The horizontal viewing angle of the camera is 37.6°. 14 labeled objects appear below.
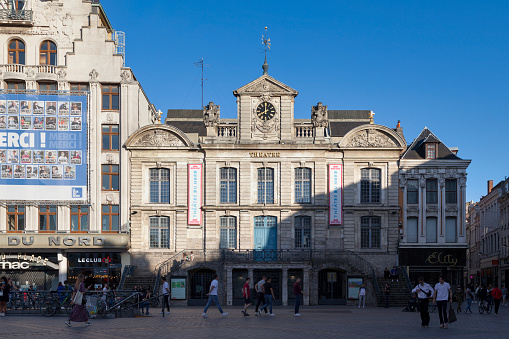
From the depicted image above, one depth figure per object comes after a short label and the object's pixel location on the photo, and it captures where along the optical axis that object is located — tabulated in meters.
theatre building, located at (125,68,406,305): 49.62
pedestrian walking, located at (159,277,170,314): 35.41
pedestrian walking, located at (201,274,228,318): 30.53
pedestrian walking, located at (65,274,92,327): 26.06
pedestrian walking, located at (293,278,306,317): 32.75
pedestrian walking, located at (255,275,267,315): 33.19
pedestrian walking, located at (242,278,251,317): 32.41
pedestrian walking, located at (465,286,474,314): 39.79
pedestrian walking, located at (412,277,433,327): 26.62
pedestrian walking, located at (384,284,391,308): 44.50
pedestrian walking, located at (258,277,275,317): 32.41
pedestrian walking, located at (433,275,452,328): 25.75
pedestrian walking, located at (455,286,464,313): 39.71
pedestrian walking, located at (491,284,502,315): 36.59
